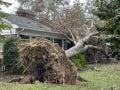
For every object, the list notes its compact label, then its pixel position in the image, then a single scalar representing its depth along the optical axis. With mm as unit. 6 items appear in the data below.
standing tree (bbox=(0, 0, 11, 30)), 10850
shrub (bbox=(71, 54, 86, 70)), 14085
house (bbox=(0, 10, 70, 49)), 15939
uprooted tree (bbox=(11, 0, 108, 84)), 8972
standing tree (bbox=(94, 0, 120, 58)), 7254
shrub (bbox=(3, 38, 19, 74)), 11968
